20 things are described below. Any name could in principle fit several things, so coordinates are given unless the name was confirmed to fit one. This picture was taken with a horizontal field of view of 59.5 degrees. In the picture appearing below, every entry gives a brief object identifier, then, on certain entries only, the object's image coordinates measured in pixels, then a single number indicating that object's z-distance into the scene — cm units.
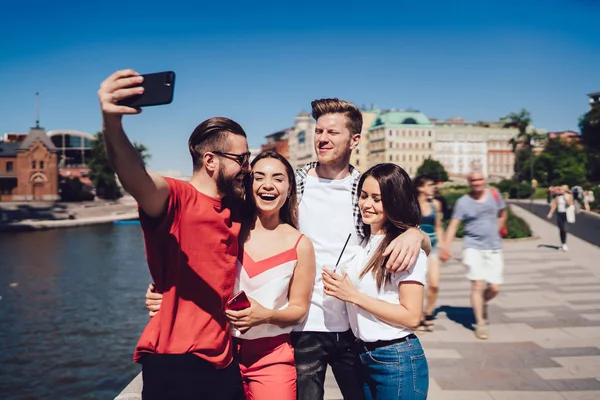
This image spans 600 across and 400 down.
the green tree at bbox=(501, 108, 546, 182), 8112
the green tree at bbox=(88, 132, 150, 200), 7475
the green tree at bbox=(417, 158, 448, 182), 8818
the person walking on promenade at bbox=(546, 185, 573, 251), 1437
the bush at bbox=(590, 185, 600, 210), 3216
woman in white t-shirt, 264
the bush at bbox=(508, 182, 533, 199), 5559
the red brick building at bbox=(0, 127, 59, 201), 7312
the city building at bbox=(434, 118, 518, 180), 10912
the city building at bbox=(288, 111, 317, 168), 11300
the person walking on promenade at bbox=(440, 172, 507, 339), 674
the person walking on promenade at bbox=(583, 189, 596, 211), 3198
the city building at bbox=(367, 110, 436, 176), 10419
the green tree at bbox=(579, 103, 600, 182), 7188
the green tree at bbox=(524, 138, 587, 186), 6681
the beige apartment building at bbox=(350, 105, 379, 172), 10912
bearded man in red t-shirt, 231
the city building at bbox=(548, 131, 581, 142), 12506
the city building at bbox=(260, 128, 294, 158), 13275
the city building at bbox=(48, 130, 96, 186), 10438
